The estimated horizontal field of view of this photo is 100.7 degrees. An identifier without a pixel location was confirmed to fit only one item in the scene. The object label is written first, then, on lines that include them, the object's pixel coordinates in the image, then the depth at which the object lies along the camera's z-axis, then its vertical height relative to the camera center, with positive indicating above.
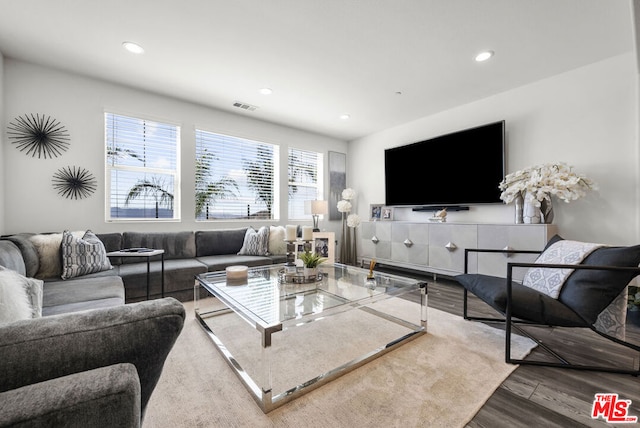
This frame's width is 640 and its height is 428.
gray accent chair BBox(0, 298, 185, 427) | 0.51 -0.34
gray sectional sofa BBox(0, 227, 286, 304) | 1.80 -0.51
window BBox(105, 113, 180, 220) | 3.25 +0.63
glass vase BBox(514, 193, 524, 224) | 3.00 +0.12
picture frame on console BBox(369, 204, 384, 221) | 4.72 +0.10
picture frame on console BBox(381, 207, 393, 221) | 4.57 +0.06
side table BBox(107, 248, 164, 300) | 2.38 -0.33
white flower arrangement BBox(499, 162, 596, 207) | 2.57 +0.34
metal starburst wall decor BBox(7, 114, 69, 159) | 2.71 +0.87
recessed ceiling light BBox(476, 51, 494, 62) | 2.55 +1.58
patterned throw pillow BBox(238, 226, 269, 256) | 3.57 -0.36
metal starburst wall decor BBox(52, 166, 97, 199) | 2.91 +0.39
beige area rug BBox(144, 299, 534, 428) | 1.24 -0.93
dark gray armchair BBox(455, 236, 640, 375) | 1.53 -0.50
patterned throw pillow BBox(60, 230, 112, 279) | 2.29 -0.35
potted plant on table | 2.24 -0.40
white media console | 2.85 -0.33
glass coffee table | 1.46 -0.90
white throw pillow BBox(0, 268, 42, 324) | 0.90 -0.30
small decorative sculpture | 3.78 +0.02
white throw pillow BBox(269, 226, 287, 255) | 3.65 -0.36
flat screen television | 3.38 +0.69
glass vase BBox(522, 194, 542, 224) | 2.85 +0.06
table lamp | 4.36 +0.17
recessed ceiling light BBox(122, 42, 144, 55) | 2.42 +1.59
